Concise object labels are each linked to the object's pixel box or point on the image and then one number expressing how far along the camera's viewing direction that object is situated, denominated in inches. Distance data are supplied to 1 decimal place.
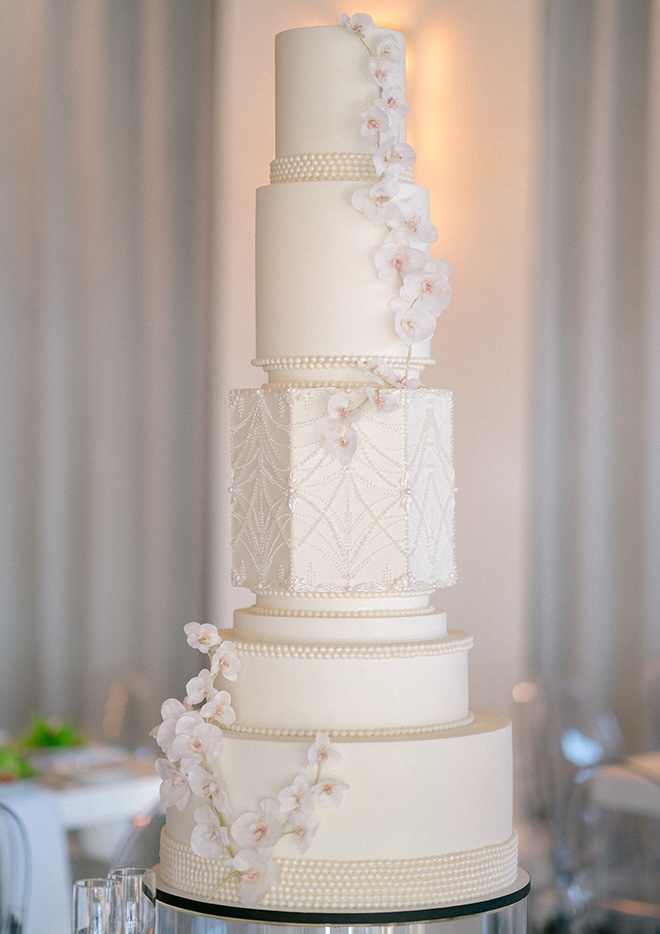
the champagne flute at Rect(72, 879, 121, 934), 91.0
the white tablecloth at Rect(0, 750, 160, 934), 137.0
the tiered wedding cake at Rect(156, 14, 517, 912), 92.1
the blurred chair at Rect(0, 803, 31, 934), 135.3
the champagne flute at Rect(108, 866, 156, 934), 91.3
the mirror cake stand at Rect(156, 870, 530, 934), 90.5
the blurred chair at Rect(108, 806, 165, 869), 136.6
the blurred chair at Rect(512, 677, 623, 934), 165.1
